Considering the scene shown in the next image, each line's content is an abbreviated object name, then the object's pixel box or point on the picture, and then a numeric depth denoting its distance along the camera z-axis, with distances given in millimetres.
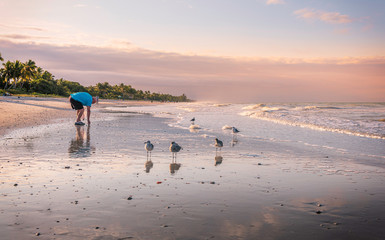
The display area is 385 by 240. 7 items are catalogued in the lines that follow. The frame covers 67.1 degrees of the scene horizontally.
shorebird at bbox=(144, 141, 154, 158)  11562
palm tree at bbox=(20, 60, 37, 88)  100500
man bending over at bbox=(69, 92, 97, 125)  24422
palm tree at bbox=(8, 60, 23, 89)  98938
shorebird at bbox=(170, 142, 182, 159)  11500
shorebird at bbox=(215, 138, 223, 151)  13227
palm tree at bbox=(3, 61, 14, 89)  98000
